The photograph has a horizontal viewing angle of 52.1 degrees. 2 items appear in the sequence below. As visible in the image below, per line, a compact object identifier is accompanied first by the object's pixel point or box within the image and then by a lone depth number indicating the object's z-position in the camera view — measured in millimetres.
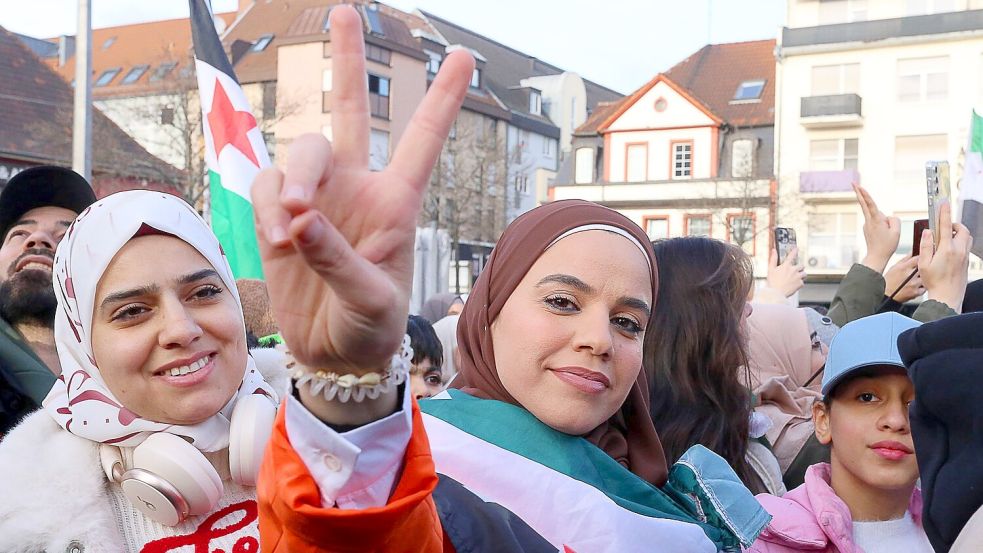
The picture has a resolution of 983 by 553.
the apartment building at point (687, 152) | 34562
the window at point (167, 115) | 23250
